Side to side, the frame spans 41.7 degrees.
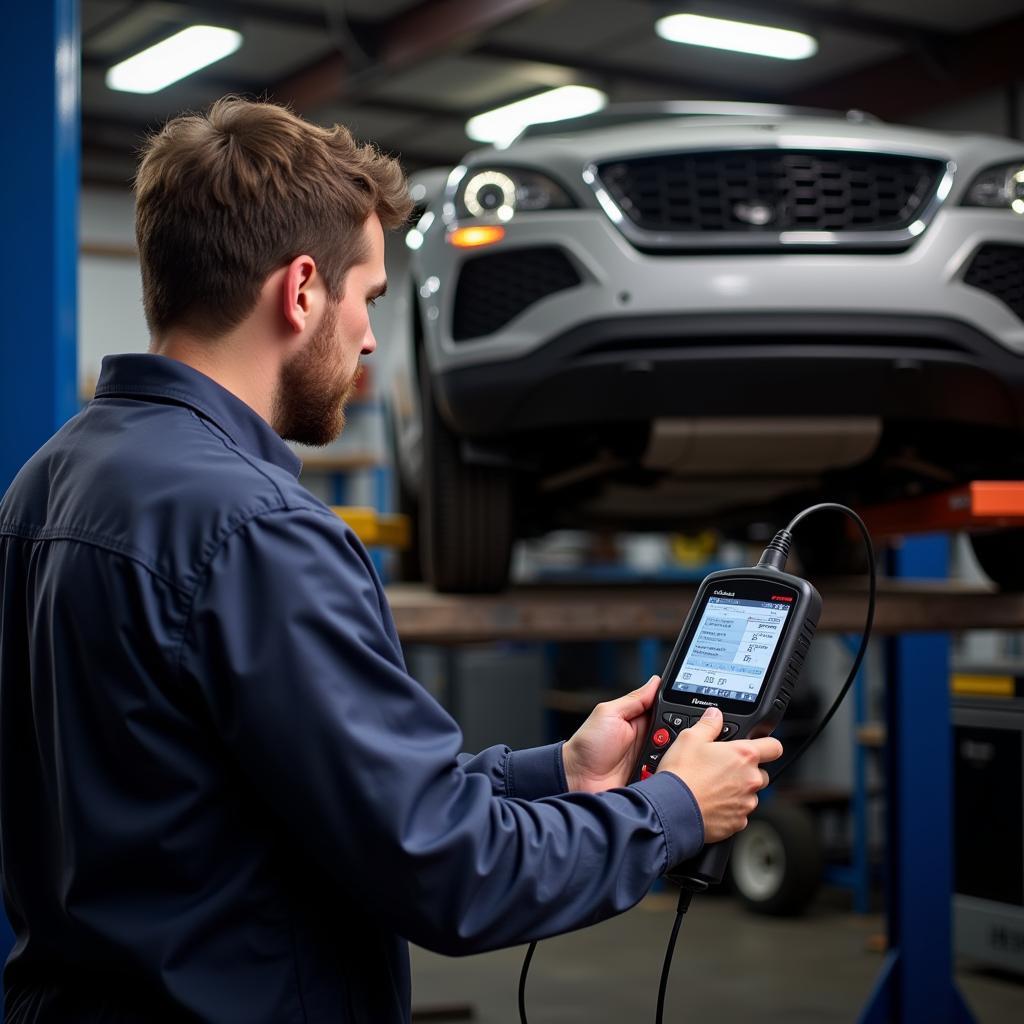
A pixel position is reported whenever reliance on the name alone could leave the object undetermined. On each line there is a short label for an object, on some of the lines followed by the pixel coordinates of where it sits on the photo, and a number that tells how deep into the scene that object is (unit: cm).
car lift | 265
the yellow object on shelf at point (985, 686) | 484
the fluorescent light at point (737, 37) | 772
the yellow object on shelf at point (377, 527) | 308
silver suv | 253
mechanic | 100
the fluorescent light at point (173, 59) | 821
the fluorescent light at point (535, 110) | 901
